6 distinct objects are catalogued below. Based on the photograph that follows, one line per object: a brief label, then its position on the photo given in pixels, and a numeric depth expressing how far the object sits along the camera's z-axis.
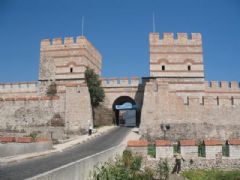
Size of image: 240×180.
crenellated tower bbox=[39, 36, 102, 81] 28.44
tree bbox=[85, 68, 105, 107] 25.38
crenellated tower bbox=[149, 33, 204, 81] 27.38
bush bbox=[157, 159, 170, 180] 10.81
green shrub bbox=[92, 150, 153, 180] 6.86
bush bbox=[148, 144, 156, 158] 11.82
